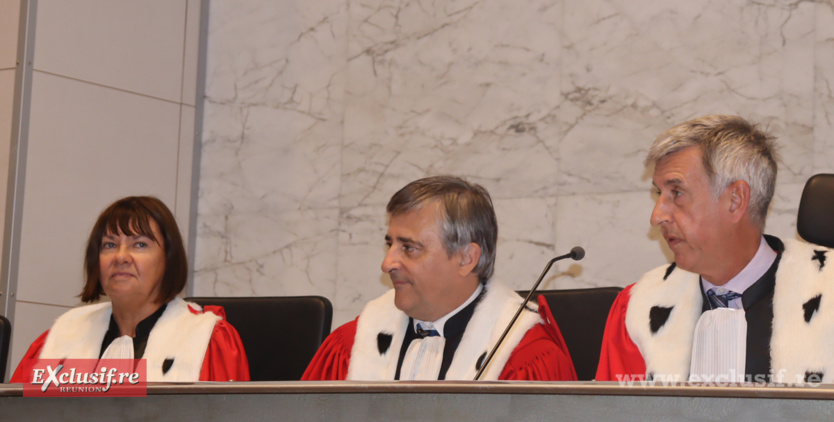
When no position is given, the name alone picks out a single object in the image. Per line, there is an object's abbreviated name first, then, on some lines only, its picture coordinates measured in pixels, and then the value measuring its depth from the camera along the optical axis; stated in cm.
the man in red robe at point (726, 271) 278
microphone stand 293
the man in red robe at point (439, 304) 327
